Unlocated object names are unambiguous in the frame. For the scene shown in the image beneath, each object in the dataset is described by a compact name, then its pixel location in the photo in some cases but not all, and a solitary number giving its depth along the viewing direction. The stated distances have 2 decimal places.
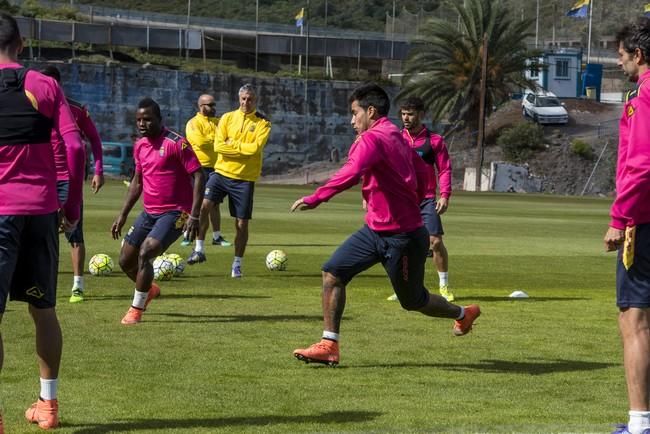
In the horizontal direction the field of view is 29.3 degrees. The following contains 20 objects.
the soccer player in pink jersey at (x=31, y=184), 7.11
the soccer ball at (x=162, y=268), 16.27
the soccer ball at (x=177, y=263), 16.67
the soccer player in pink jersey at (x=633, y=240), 6.86
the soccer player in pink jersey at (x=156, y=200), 12.27
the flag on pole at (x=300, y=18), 90.19
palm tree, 76.69
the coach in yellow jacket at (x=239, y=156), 17.61
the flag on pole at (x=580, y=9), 88.94
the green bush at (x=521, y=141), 76.62
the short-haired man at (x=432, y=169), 13.77
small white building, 99.75
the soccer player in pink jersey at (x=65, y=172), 11.46
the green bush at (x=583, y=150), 75.88
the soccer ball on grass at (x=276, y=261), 18.27
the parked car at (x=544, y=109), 81.75
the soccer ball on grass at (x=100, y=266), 16.89
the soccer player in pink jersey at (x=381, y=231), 9.77
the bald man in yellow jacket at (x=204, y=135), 21.16
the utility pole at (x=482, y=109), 69.62
